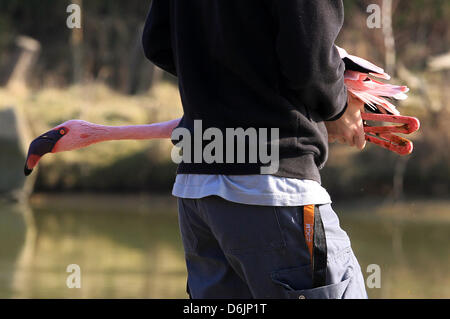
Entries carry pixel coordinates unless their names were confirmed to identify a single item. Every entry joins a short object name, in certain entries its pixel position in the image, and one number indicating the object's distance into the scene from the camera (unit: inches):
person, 183.5
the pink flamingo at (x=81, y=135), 192.3
